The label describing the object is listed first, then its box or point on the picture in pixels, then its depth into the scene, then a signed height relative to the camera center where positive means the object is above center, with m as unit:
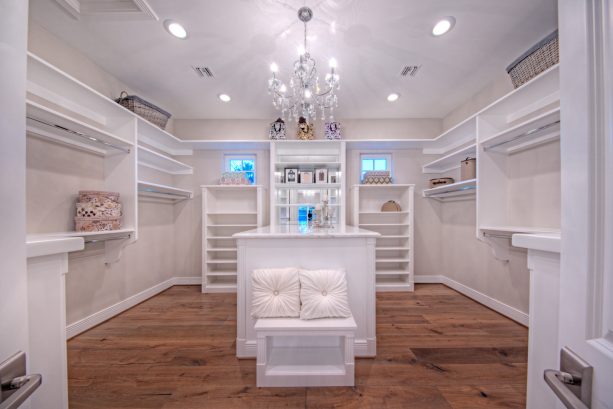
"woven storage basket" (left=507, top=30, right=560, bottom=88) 1.81 +1.23
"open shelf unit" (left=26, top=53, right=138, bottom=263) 1.80 +0.59
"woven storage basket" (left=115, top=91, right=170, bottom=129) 2.62 +1.15
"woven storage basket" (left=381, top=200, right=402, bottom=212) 3.85 -0.04
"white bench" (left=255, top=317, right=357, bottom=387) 1.49 -1.13
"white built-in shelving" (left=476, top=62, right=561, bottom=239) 2.04 +0.44
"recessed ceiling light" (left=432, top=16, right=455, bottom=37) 1.94 +1.54
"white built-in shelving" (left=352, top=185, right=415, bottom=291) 3.62 -0.38
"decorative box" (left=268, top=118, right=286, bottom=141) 3.68 +1.19
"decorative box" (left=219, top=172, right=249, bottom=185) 3.77 +0.43
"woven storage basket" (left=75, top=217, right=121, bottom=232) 2.06 -0.17
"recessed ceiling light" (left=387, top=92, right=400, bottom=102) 3.21 +1.52
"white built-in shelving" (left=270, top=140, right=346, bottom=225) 3.62 +0.37
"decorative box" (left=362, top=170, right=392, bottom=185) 3.81 +0.44
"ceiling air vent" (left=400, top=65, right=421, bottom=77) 2.56 +1.53
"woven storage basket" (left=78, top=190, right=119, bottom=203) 2.11 +0.08
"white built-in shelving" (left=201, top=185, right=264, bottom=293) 3.59 -0.31
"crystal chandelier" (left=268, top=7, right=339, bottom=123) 1.84 +1.07
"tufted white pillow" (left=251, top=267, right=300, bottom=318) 1.61 -0.64
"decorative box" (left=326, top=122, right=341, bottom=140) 3.65 +1.17
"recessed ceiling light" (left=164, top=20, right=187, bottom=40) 1.98 +1.55
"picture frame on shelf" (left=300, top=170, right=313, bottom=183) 3.77 +0.45
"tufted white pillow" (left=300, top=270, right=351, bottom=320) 1.58 -0.65
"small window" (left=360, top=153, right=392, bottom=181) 4.05 +0.75
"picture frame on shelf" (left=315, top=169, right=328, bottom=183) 3.81 +0.47
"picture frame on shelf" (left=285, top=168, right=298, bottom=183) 3.78 +0.48
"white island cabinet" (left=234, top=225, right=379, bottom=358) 1.83 -0.46
